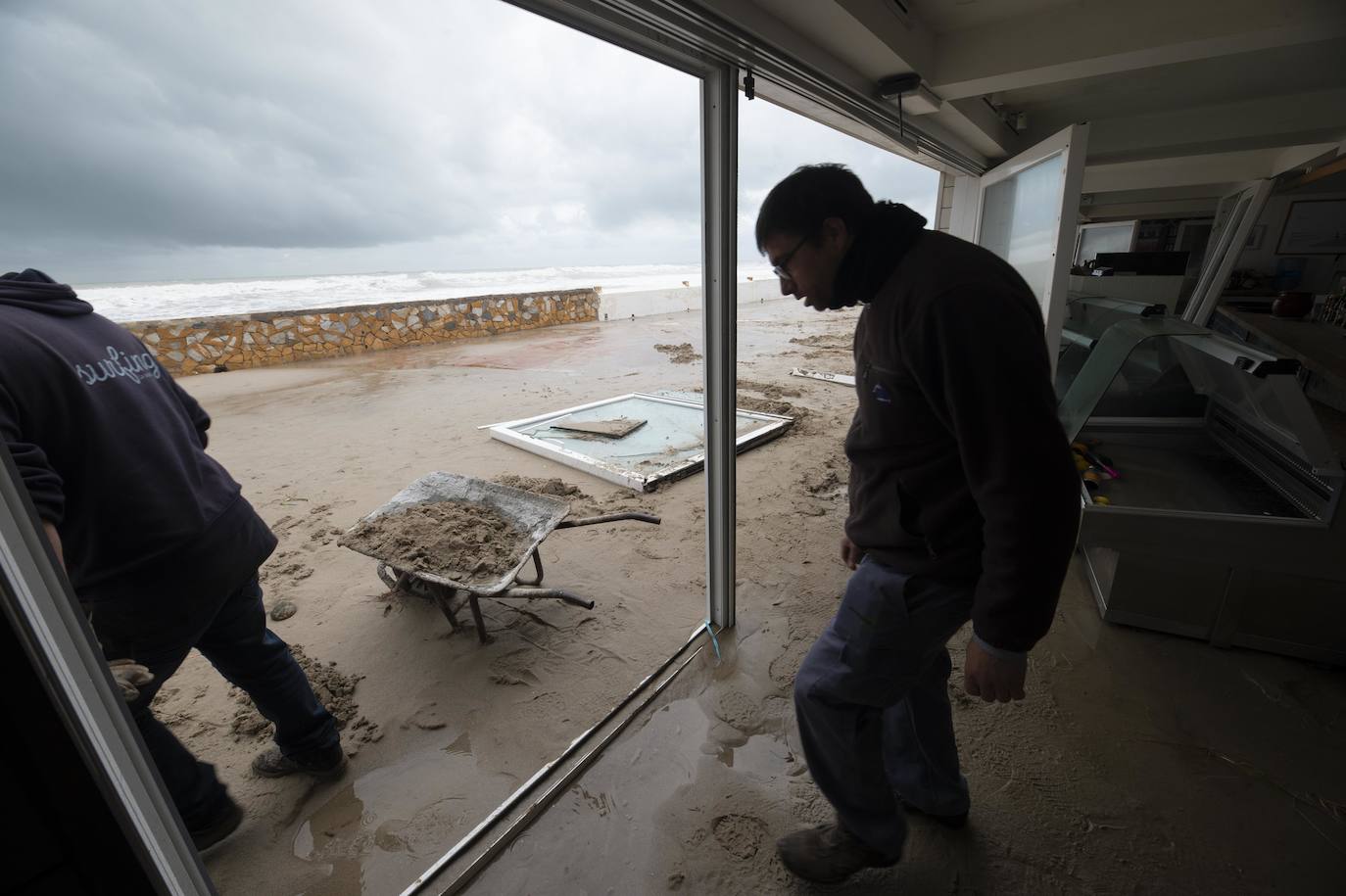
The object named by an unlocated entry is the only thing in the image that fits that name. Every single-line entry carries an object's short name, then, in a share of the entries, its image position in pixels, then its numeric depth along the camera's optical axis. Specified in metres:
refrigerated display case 2.02
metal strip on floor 1.51
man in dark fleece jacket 0.94
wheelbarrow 2.28
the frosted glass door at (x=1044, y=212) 2.46
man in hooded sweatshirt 1.16
